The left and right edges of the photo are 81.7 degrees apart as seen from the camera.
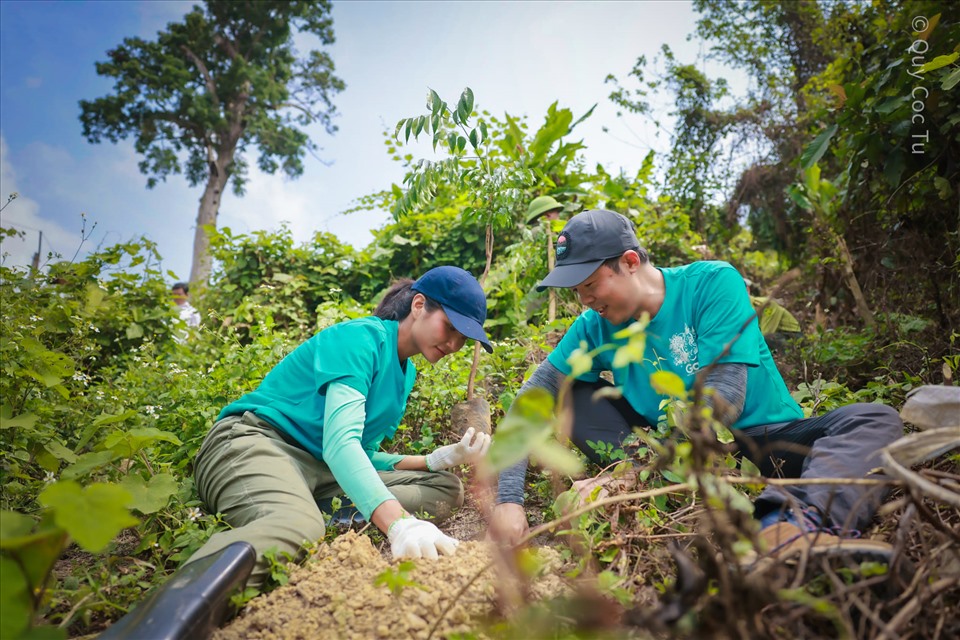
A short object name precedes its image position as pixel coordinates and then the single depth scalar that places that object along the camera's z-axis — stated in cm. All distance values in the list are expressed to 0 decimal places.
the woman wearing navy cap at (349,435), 186
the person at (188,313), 552
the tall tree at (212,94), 1404
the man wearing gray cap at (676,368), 170
